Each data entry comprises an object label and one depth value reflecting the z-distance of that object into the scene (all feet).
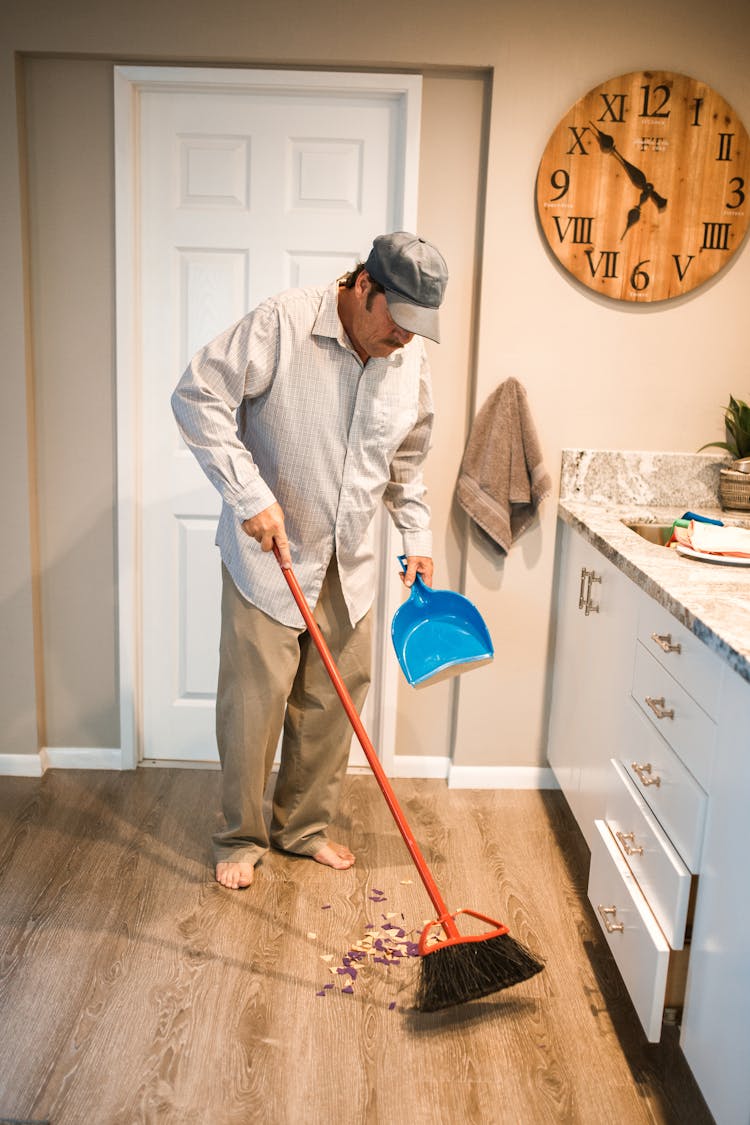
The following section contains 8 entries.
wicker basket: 8.52
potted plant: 8.53
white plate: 6.64
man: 6.53
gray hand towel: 8.74
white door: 8.66
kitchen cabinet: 4.68
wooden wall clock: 8.30
